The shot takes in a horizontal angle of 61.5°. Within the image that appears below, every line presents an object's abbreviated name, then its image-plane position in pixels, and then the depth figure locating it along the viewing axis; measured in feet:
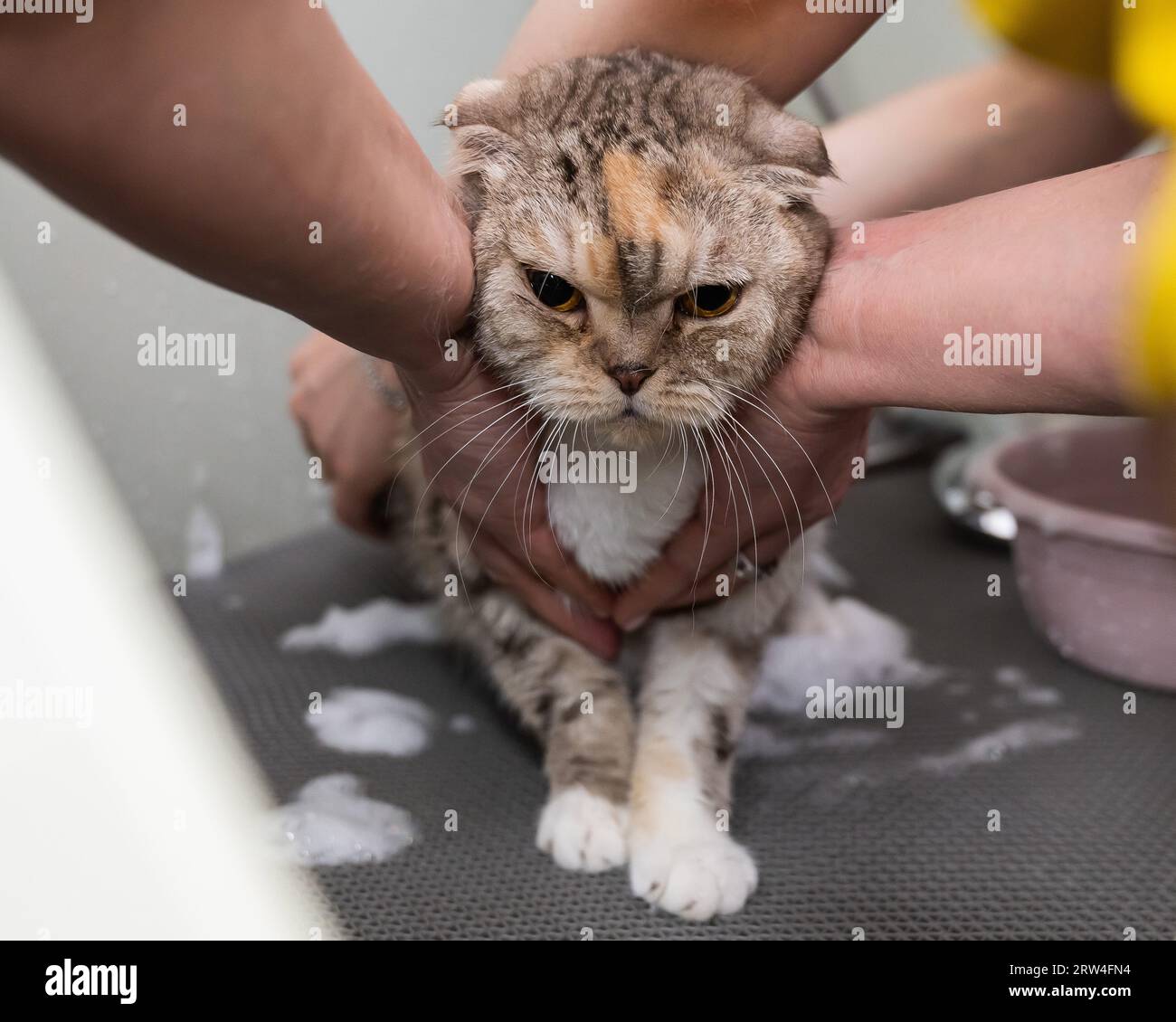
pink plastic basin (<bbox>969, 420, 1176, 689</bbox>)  3.46
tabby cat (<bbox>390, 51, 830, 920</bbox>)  2.45
